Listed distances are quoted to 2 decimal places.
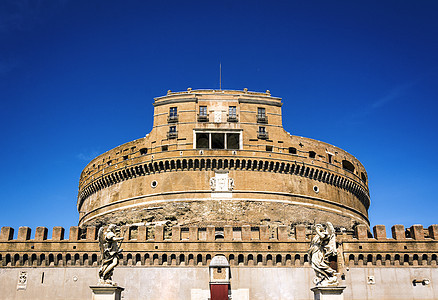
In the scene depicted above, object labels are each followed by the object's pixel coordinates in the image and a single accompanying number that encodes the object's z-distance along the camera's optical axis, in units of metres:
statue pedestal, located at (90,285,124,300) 16.08
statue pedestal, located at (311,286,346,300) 15.60
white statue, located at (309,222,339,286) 15.97
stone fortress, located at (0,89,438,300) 31.75
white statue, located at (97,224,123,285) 16.47
